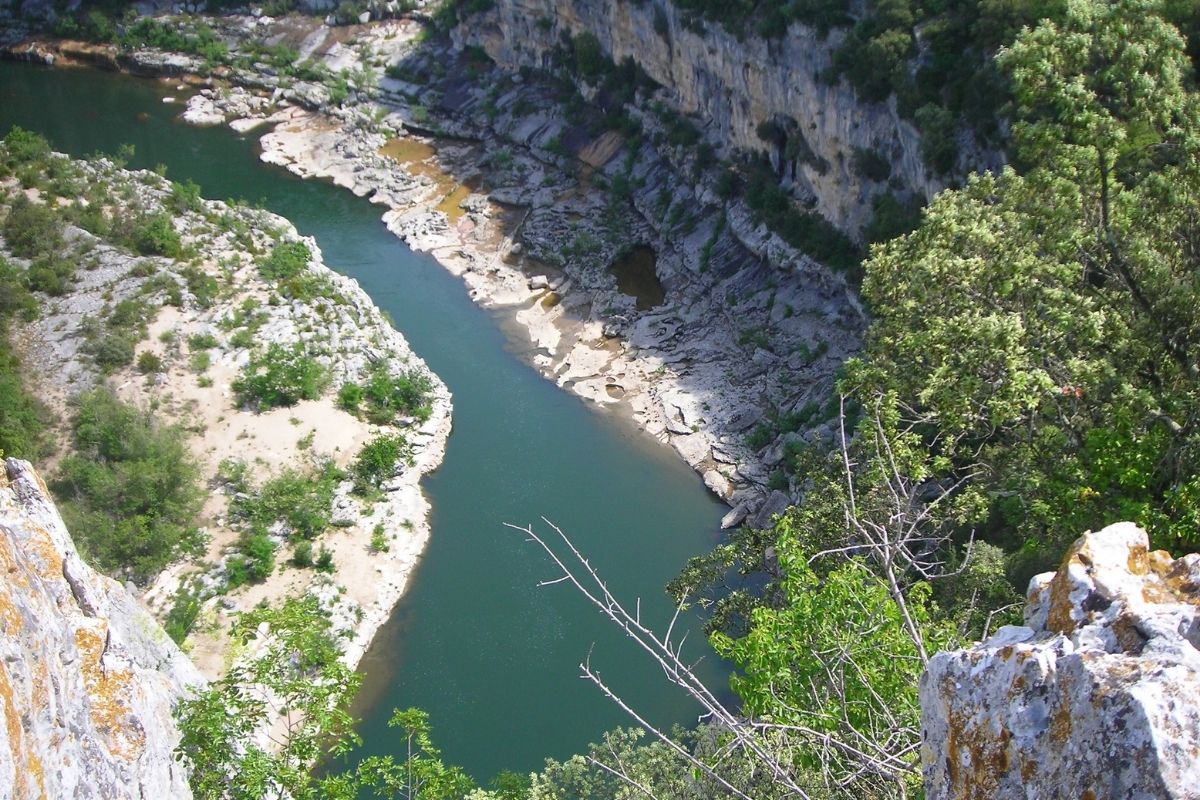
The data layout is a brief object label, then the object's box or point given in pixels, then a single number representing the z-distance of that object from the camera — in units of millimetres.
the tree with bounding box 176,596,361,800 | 12344
